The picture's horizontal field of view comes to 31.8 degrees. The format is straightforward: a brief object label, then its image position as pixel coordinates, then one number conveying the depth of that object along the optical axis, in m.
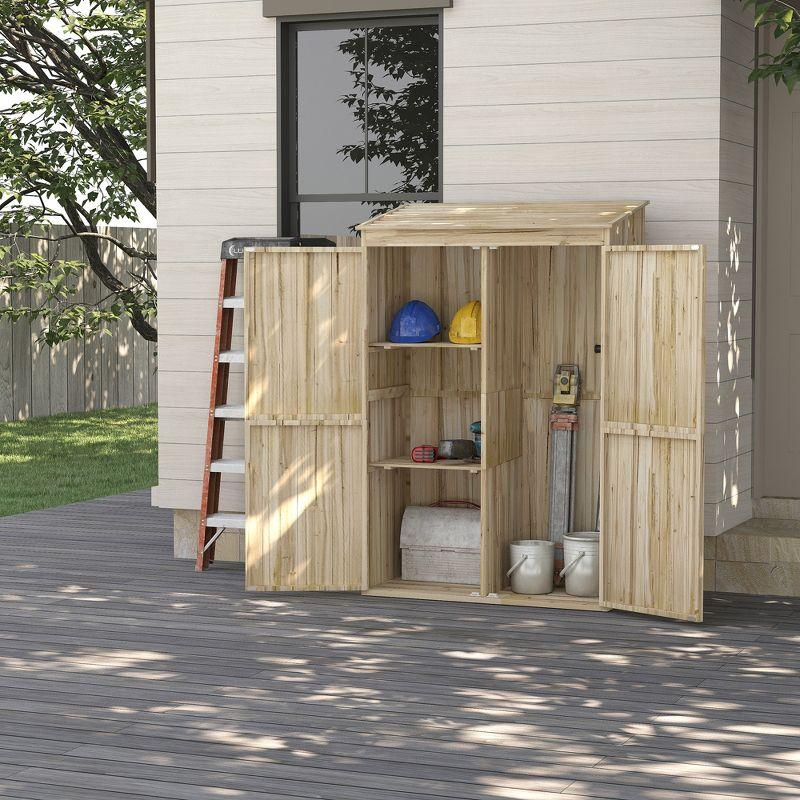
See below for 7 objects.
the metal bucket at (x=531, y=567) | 6.64
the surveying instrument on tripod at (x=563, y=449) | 6.82
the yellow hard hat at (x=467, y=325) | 6.66
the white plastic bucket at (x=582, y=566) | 6.57
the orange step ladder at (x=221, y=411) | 7.23
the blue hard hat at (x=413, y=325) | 6.75
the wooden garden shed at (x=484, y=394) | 6.14
